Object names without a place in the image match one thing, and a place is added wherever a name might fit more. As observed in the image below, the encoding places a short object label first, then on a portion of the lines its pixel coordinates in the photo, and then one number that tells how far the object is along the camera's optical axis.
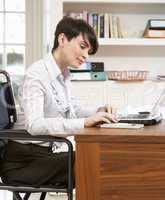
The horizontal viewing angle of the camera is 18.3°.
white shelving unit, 4.86
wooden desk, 2.45
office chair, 2.82
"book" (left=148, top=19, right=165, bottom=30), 4.73
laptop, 2.93
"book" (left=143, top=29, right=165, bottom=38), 4.73
